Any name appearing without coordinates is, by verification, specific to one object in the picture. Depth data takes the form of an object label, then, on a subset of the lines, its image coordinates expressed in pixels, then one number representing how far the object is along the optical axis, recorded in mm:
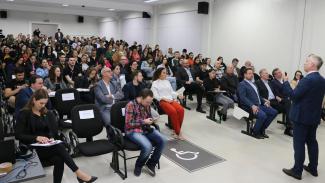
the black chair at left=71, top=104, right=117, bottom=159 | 3107
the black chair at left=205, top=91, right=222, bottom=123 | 5712
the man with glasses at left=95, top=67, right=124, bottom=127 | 4258
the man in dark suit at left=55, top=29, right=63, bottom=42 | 15200
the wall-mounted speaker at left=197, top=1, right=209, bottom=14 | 9922
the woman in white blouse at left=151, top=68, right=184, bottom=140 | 4570
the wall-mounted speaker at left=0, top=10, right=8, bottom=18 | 15794
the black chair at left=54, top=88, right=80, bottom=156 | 4297
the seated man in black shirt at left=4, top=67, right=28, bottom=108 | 4598
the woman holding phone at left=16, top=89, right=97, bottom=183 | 2764
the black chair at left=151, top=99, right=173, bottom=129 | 4750
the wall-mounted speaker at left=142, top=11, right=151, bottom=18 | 13539
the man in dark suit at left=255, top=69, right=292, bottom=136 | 5242
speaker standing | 3123
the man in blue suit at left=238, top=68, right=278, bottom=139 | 4715
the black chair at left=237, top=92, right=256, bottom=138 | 4828
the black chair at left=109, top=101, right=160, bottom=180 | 3156
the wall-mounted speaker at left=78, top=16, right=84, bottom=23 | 18514
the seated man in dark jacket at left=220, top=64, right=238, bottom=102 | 5959
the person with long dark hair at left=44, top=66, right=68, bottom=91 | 4879
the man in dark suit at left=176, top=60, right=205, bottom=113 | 6418
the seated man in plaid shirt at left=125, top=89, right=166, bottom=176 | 3295
